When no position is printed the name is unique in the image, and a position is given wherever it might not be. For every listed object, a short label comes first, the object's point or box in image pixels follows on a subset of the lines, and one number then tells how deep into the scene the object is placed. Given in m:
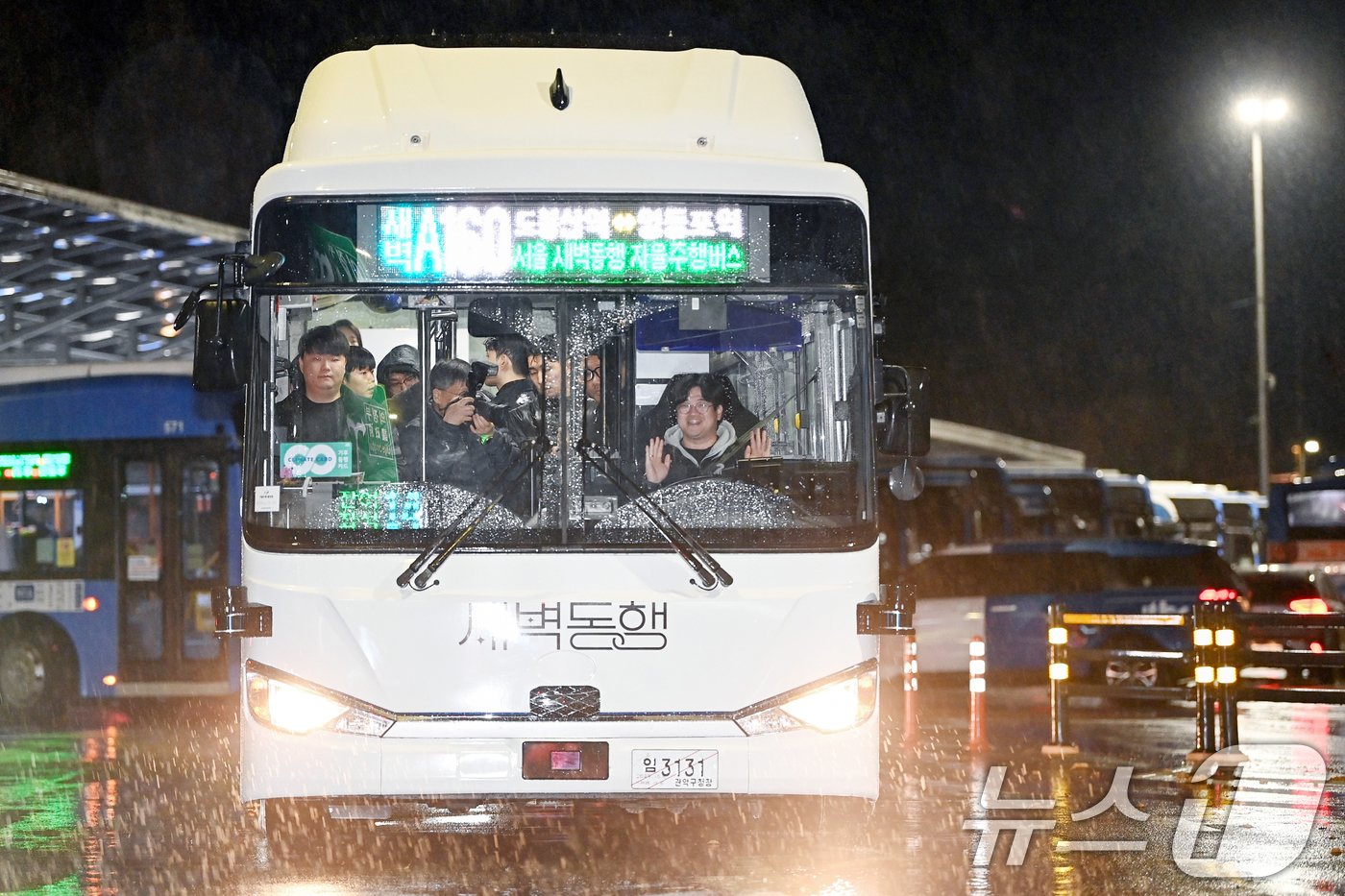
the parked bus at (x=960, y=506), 33.12
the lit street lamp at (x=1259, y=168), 38.00
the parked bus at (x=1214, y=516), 47.59
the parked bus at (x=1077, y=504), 37.66
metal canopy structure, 23.30
